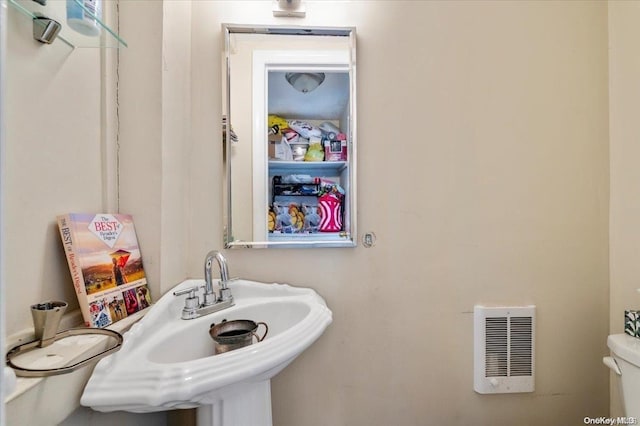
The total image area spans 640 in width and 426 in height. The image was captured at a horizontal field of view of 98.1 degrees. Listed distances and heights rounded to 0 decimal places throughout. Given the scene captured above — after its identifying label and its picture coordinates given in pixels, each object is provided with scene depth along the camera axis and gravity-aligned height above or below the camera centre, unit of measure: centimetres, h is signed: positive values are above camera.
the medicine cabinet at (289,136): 103 +28
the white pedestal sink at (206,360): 50 -32
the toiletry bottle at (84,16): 61 +44
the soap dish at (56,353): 46 -26
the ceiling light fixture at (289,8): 100 +73
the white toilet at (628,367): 80 -48
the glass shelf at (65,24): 56 +42
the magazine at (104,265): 63 -14
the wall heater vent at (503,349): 105 -54
